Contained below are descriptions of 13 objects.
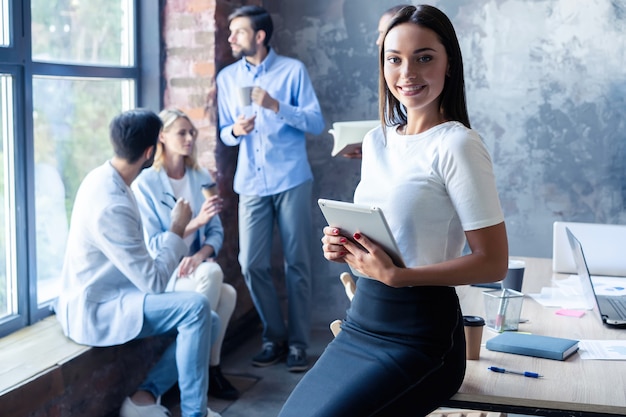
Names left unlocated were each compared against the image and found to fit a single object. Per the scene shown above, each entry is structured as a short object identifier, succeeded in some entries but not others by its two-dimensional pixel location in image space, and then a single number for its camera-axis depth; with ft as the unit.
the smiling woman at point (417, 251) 6.20
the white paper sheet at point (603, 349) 7.14
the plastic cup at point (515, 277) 9.30
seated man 11.14
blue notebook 7.07
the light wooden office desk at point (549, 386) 6.06
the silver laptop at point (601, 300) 8.24
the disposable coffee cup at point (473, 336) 6.97
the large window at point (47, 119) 11.47
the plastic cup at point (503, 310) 7.84
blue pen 6.59
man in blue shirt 15.02
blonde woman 13.12
